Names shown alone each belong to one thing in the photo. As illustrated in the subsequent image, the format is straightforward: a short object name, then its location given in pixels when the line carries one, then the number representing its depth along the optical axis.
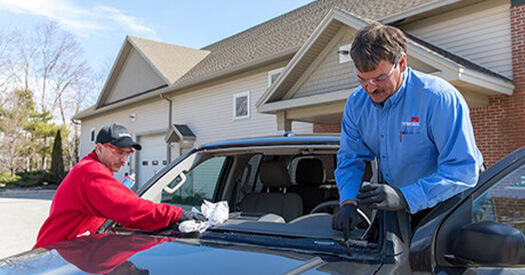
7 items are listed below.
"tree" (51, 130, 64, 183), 28.36
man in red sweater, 2.34
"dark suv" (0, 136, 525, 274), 1.54
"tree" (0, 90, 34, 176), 30.39
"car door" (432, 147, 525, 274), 1.48
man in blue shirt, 1.72
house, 8.87
